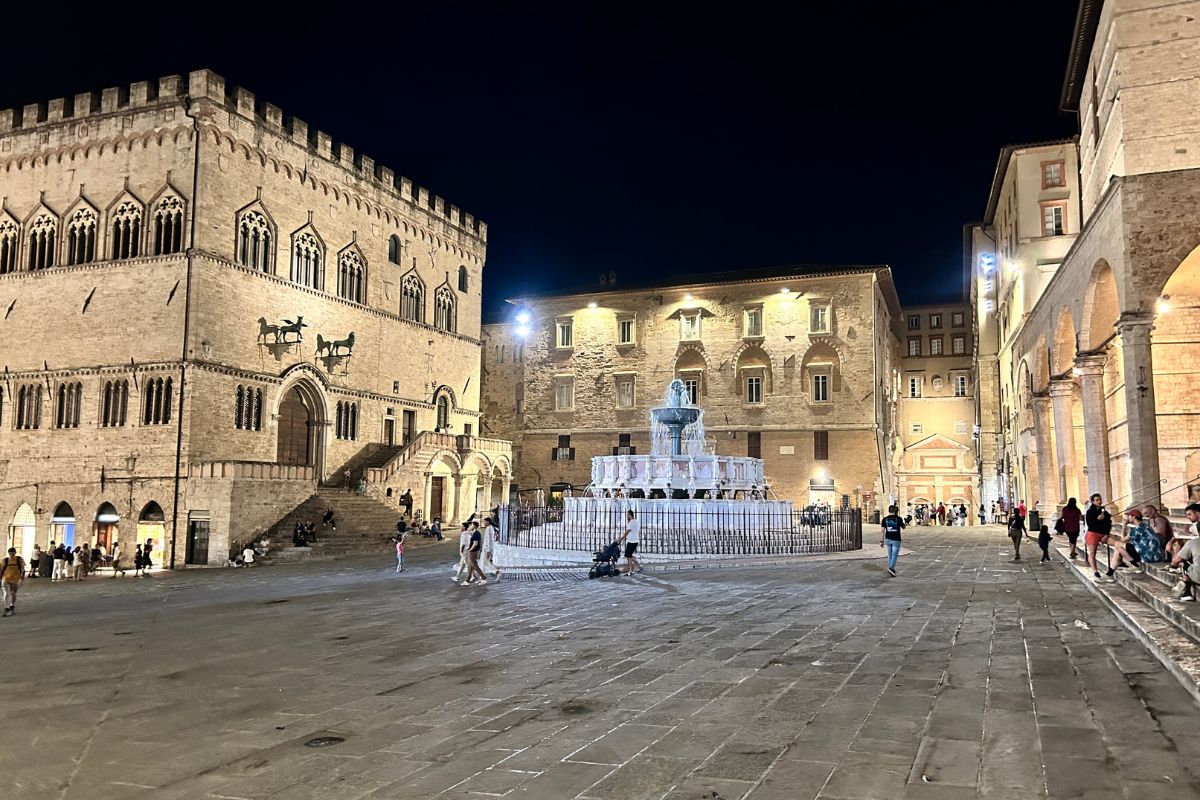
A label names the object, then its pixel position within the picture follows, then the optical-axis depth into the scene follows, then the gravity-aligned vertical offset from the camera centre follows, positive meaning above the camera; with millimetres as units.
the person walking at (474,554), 15227 -1283
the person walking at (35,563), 24844 -2343
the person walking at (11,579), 14477 -1641
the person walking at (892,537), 15453 -983
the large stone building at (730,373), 41875 +5995
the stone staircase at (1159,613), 6886 -1441
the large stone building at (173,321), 27438 +5864
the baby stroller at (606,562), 15719 -1476
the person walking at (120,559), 25994 -2377
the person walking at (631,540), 16016 -1073
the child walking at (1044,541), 18236 -1255
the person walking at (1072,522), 16984 -782
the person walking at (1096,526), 13367 -677
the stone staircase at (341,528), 26969 -1526
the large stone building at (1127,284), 16625 +4726
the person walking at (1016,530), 19047 -1066
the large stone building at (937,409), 55969 +5590
